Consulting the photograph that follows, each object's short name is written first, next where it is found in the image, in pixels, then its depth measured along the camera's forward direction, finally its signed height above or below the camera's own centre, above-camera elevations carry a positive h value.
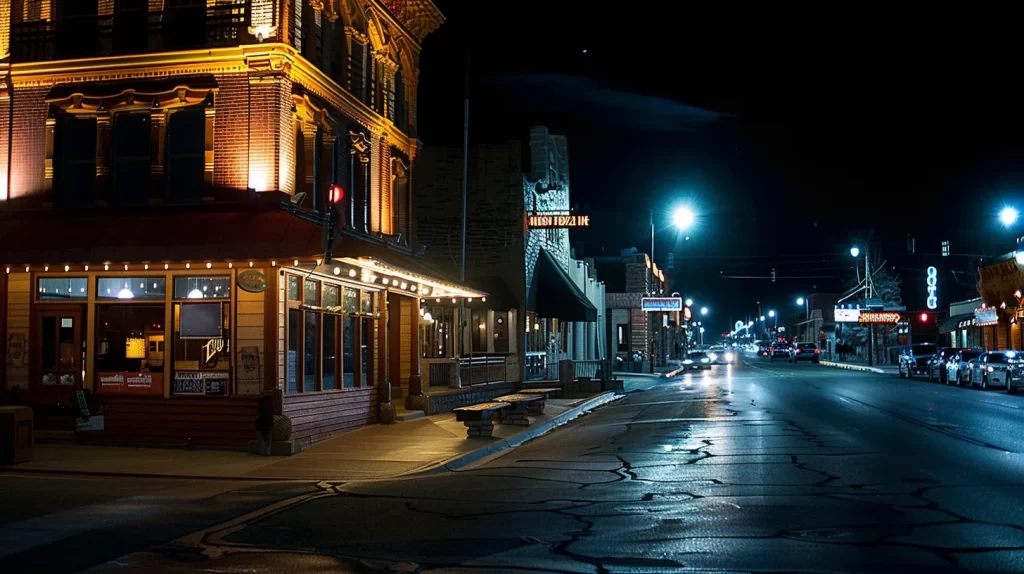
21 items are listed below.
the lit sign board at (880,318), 74.62 +1.78
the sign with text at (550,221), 36.41 +4.59
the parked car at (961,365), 41.81 -1.07
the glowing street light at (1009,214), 42.12 +5.36
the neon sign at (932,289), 76.56 +4.02
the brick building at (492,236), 36.16 +4.08
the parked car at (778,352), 103.56 -1.04
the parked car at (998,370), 36.16 -1.15
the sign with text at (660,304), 55.75 +2.29
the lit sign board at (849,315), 81.31 +2.17
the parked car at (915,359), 50.56 -0.94
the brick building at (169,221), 18.64 +2.53
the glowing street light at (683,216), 48.92 +6.38
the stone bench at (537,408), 26.48 -1.66
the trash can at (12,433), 16.47 -1.33
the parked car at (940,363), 45.44 -1.10
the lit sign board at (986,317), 58.28 +1.40
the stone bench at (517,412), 23.59 -1.59
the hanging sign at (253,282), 18.25 +1.25
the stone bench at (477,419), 20.56 -1.51
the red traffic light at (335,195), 18.94 +2.97
